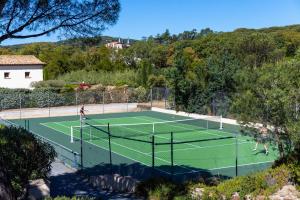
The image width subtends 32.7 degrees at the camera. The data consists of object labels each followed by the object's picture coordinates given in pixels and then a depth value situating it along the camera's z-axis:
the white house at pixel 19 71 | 53.75
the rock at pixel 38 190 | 12.14
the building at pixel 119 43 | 164.62
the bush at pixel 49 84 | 51.47
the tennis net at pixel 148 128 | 28.56
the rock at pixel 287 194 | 12.58
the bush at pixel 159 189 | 12.87
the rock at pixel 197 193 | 12.13
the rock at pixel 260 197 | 12.42
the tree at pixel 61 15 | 10.20
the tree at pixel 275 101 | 15.46
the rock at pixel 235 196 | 12.56
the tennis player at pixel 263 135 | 17.22
